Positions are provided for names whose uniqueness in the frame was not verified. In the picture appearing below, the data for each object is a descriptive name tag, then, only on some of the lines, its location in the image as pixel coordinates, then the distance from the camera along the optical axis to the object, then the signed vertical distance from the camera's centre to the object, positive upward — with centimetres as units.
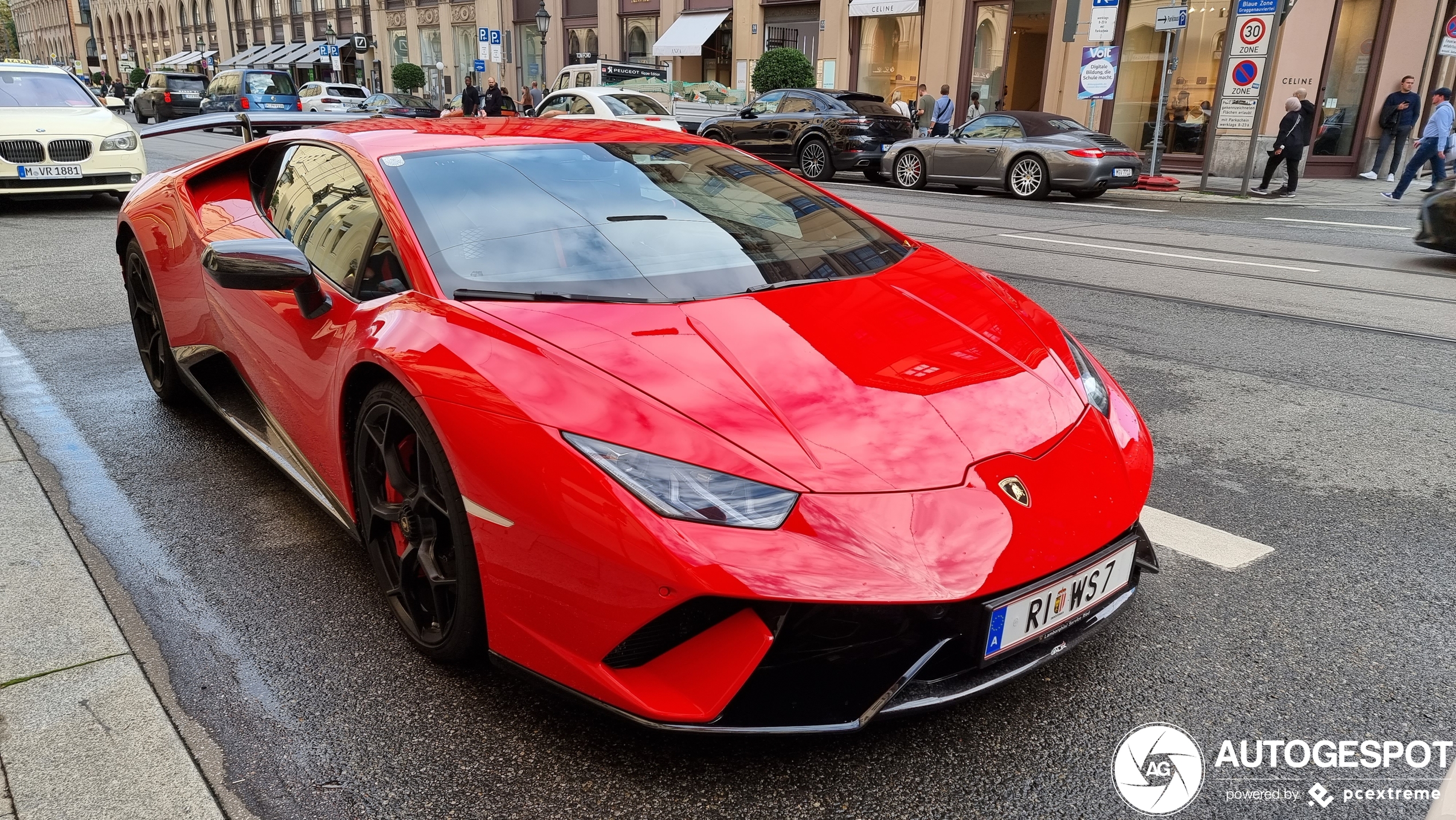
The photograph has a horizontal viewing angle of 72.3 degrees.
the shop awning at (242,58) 5918 +60
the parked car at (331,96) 2930 -74
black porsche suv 1667 -73
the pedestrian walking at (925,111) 2306 -48
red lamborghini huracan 182 -70
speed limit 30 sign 1455 +98
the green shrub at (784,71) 2533 +34
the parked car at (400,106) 2888 -94
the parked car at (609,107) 1673 -45
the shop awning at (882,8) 2506 +195
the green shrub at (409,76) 4256 -13
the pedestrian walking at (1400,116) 1675 -20
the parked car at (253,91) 2888 -65
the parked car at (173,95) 3384 -95
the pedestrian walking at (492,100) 2802 -66
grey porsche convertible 1415 -94
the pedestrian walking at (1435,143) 1461 -54
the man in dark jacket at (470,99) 2664 -62
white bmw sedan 1034 -79
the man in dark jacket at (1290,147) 1520 -70
